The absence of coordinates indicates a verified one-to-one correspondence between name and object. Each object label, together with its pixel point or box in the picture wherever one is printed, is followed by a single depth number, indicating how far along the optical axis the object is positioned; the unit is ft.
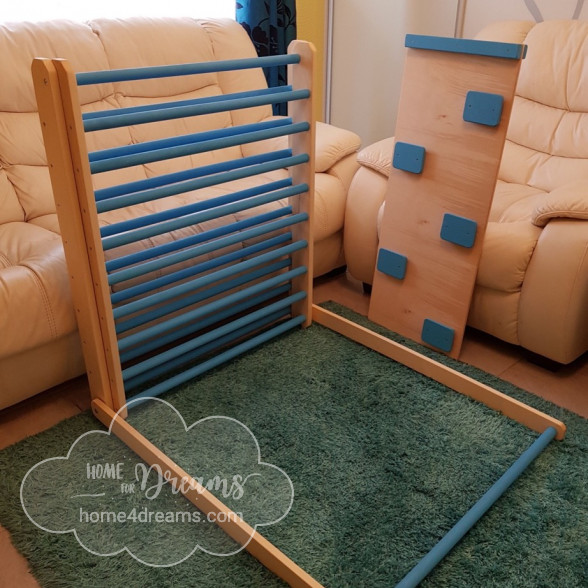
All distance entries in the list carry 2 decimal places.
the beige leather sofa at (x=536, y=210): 5.49
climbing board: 5.38
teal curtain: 8.60
